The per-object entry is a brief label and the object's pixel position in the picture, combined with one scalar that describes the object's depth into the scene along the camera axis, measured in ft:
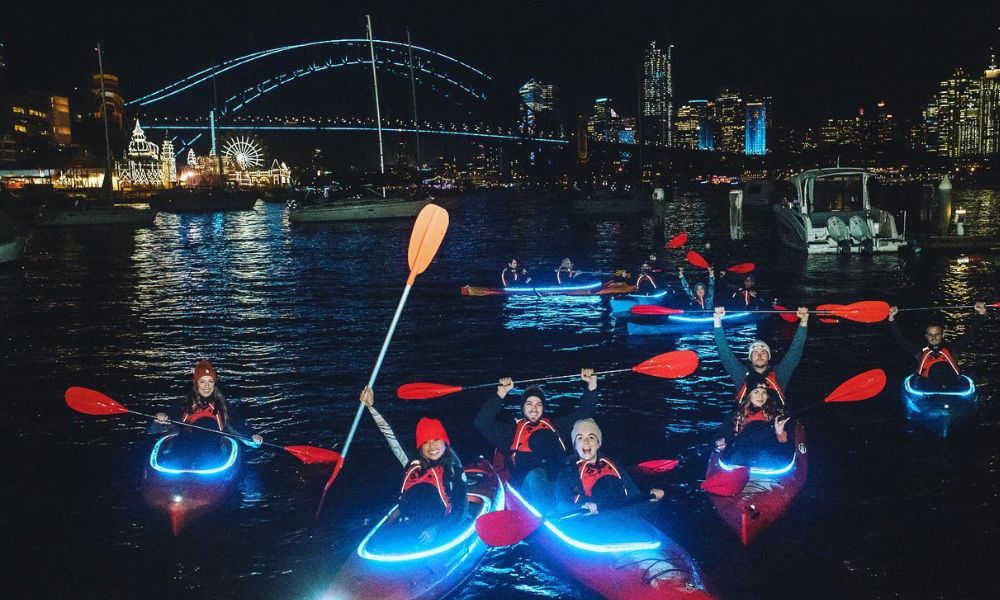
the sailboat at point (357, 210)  192.95
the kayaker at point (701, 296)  57.06
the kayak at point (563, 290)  72.54
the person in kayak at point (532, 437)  25.62
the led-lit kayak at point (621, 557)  21.07
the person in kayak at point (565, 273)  75.92
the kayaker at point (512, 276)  77.25
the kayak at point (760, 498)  26.35
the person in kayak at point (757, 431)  28.02
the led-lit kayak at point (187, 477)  28.53
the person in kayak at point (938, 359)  34.04
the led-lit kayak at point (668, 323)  57.82
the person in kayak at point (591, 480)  24.22
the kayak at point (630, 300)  62.59
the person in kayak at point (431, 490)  23.00
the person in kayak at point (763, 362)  28.68
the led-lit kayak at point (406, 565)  21.25
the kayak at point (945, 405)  33.76
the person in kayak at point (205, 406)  29.94
